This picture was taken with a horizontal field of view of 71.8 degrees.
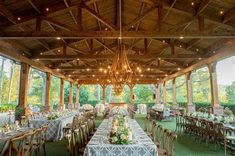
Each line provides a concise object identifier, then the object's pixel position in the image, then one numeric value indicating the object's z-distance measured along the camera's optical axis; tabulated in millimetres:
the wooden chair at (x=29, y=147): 3457
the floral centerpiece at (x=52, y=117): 6261
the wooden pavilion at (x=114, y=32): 5384
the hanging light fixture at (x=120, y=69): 4538
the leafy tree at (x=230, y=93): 16019
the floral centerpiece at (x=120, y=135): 2762
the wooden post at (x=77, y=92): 17867
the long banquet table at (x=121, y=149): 2657
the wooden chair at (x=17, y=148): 2961
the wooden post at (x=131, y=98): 17305
